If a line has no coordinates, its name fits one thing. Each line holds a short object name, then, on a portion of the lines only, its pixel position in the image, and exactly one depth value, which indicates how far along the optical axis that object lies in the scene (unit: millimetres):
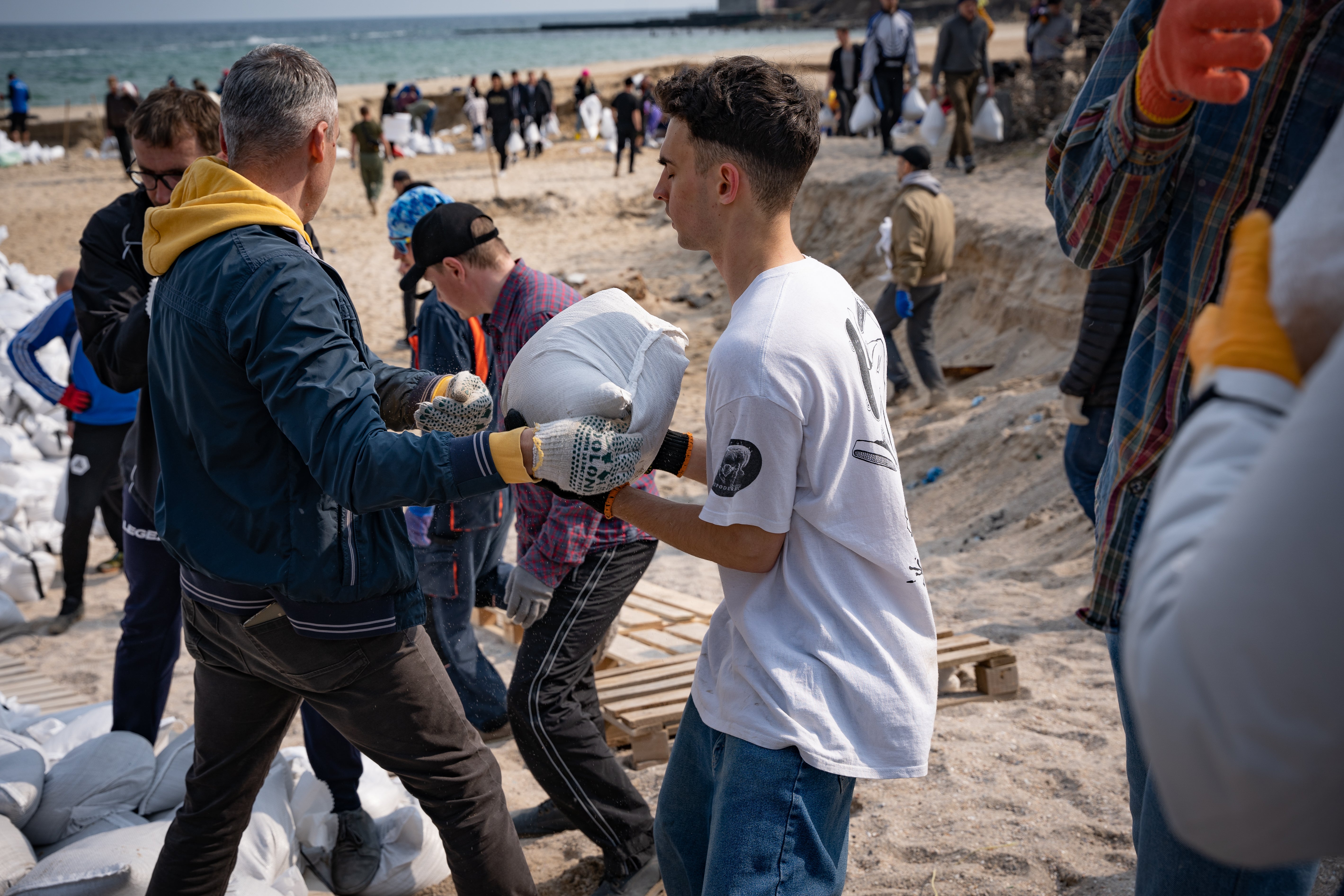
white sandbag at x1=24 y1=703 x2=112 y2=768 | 3207
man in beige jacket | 7883
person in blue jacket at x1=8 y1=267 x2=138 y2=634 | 4781
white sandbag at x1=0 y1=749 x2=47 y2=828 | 2766
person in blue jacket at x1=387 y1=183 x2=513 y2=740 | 3828
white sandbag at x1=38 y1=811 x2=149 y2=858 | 2795
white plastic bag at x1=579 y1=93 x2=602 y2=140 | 23938
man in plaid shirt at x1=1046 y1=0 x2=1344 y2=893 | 1301
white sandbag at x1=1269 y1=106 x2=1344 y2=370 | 891
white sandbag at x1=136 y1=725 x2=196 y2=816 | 2977
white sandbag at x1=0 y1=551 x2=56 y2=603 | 5742
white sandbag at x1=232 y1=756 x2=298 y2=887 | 2703
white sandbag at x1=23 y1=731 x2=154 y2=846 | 2846
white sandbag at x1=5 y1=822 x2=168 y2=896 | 2467
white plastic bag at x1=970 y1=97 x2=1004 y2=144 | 11531
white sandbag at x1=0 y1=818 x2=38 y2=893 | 2561
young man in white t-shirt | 1724
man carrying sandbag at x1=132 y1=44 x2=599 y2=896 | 1889
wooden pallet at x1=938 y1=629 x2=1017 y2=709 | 4016
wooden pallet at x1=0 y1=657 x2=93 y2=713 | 4258
